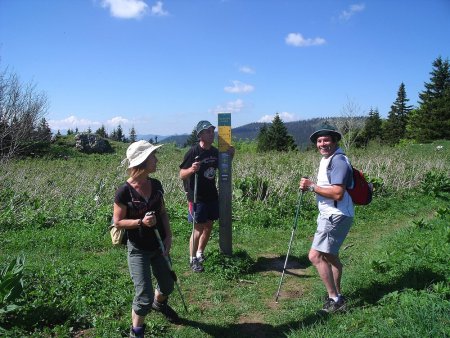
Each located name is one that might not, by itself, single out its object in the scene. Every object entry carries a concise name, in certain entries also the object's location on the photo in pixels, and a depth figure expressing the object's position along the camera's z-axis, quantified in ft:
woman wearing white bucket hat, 11.06
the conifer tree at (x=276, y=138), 147.64
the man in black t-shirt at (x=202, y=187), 17.65
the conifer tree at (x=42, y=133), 79.96
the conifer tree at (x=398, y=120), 175.42
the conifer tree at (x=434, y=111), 134.72
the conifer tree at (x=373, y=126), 167.32
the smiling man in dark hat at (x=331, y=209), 12.23
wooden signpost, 18.45
